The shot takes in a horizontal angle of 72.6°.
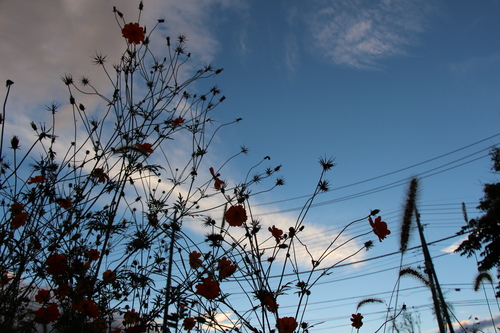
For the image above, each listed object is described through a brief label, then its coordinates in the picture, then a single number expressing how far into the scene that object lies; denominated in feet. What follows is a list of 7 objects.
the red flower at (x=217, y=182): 6.62
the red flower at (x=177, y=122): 8.66
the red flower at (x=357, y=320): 7.62
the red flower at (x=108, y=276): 6.59
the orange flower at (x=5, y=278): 6.30
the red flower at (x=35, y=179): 7.71
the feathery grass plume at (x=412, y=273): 10.64
